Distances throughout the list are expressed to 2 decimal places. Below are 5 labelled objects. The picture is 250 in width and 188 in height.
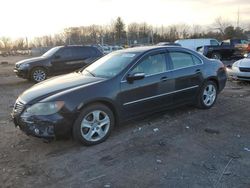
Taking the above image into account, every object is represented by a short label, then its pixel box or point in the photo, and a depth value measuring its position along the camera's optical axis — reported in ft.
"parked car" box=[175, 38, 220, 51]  67.64
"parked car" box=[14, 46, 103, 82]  29.12
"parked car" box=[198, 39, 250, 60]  50.71
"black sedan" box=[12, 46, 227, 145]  10.75
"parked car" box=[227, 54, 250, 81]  23.10
